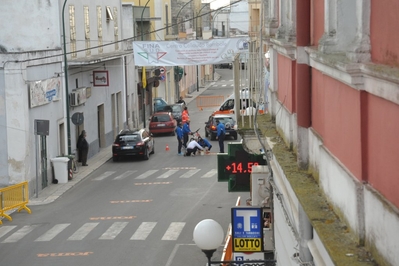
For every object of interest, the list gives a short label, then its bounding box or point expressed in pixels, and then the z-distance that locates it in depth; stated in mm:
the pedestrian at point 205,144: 39188
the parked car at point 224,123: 43219
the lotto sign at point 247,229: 12453
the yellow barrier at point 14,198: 24703
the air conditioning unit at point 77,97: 35312
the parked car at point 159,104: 57725
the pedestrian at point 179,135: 38688
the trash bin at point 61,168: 31516
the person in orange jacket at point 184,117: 47191
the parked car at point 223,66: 121294
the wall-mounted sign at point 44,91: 29641
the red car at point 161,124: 47531
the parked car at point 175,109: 54812
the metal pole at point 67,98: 33188
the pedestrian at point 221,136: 38406
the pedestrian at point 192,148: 38562
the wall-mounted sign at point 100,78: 39312
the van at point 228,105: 51856
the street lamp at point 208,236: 10906
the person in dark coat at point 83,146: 35938
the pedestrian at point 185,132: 39188
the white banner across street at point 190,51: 32938
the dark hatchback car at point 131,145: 37250
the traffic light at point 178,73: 70000
